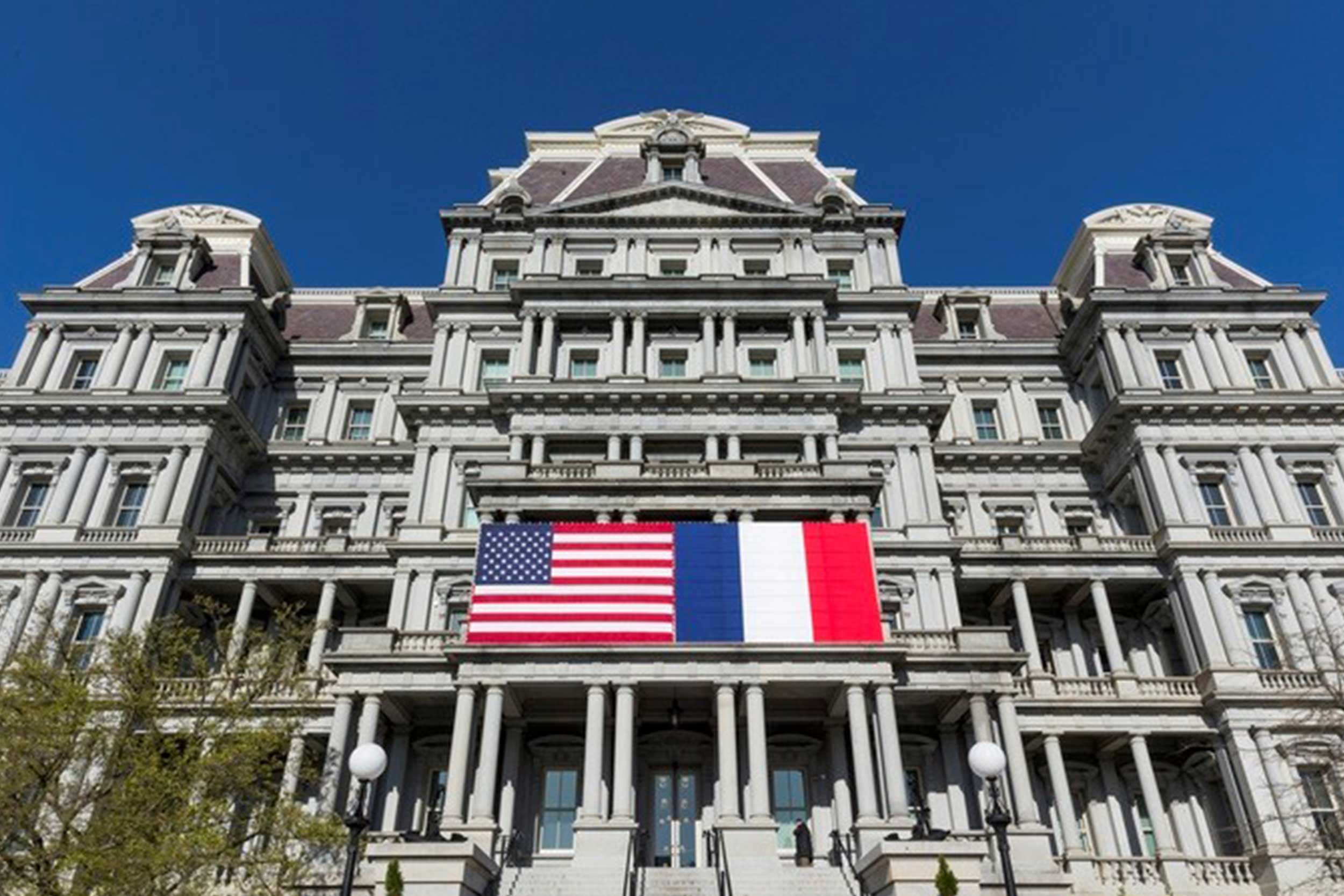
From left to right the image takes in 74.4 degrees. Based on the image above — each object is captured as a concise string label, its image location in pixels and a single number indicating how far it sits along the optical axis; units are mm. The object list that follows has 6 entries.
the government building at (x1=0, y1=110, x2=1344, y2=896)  23469
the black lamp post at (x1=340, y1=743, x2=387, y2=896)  13211
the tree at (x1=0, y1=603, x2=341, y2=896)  16656
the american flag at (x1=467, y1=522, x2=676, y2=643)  24062
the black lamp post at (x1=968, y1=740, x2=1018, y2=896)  12477
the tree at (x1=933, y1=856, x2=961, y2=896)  14533
